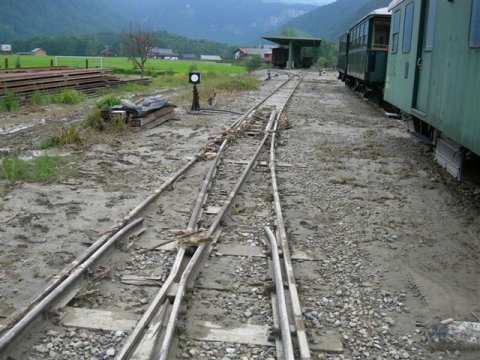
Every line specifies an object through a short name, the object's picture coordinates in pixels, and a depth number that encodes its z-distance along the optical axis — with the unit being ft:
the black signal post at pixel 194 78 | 52.49
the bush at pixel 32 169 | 26.76
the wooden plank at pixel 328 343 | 12.34
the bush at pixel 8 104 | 55.06
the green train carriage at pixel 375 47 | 61.31
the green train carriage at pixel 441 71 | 21.20
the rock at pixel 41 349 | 11.91
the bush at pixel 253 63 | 224.57
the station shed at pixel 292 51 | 195.03
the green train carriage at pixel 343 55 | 92.43
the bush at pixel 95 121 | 40.83
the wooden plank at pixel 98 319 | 13.02
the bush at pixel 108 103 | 43.55
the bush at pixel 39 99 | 61.36
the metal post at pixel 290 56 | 198.80
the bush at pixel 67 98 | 64.54
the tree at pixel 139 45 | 160.34
